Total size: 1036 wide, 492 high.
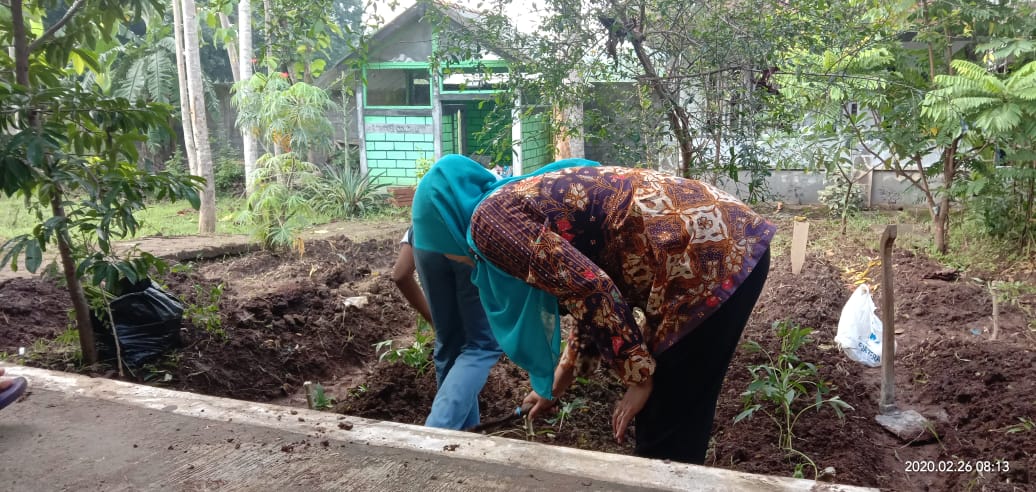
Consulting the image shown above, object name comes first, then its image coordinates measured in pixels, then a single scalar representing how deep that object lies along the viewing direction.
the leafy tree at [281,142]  6.92
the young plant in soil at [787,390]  3.19
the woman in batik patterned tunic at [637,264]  1.97
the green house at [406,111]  11.86
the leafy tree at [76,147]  2.94
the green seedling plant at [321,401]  3.65
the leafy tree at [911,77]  4.22
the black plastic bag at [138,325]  3.70
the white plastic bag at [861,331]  3.96
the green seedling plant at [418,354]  4.03
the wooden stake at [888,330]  3.29
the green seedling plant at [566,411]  3.30
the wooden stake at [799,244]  5.75
